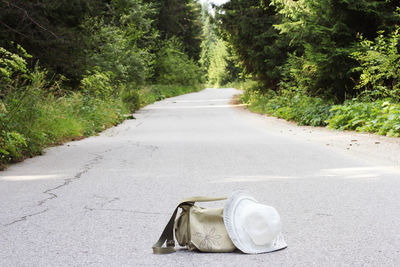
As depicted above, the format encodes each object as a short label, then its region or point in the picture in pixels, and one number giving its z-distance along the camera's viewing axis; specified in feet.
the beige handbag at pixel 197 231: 11.47
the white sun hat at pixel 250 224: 11.13
